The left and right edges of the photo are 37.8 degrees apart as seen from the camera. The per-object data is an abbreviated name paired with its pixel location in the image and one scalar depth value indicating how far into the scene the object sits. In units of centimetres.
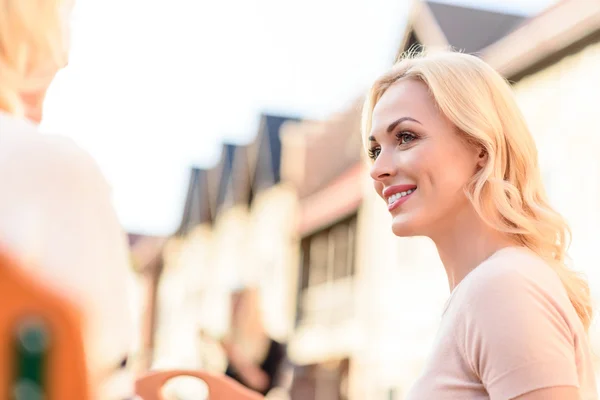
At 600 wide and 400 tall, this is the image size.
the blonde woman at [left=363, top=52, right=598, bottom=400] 191
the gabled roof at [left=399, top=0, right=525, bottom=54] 1284
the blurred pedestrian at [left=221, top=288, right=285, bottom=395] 774
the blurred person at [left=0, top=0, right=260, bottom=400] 76
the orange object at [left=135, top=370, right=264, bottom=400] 210
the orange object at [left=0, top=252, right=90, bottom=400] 67
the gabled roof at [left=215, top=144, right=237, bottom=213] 2731
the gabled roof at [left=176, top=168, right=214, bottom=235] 3034
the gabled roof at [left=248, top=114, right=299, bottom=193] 2369
